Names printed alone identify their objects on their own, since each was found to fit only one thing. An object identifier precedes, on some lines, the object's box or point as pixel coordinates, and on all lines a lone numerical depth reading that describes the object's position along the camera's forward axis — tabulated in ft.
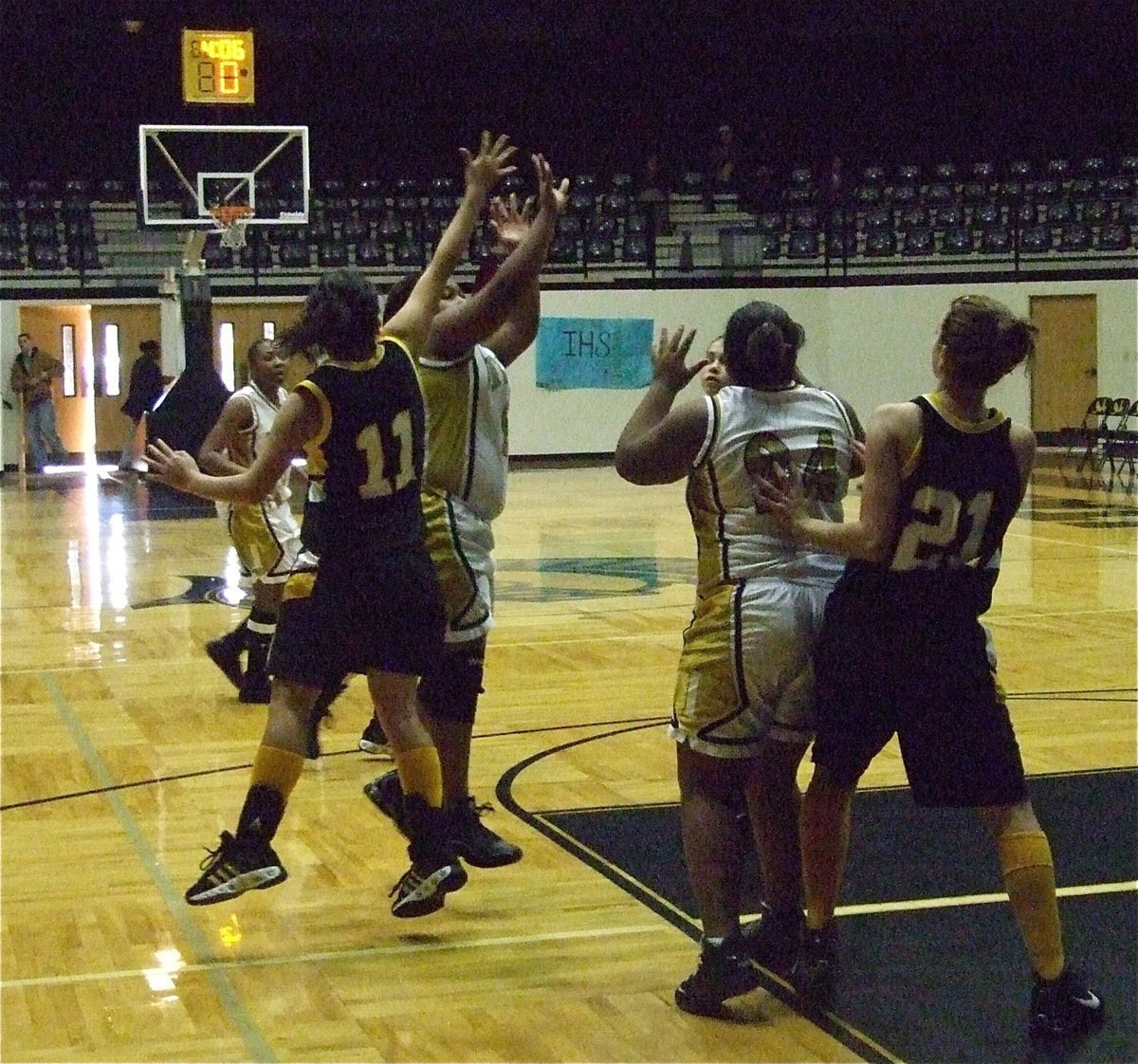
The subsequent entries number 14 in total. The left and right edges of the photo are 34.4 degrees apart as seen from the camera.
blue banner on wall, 82.94
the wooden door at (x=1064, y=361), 84.69
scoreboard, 71.00
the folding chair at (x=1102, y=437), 66.44
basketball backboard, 65.31
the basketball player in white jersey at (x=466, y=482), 16.24
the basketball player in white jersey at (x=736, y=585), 13.51
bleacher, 83.56
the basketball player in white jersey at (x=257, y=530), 25.91
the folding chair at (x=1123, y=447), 62.54
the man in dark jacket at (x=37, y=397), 77.71
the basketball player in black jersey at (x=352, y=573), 15.02
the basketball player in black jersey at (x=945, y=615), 12.86
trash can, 84.74
